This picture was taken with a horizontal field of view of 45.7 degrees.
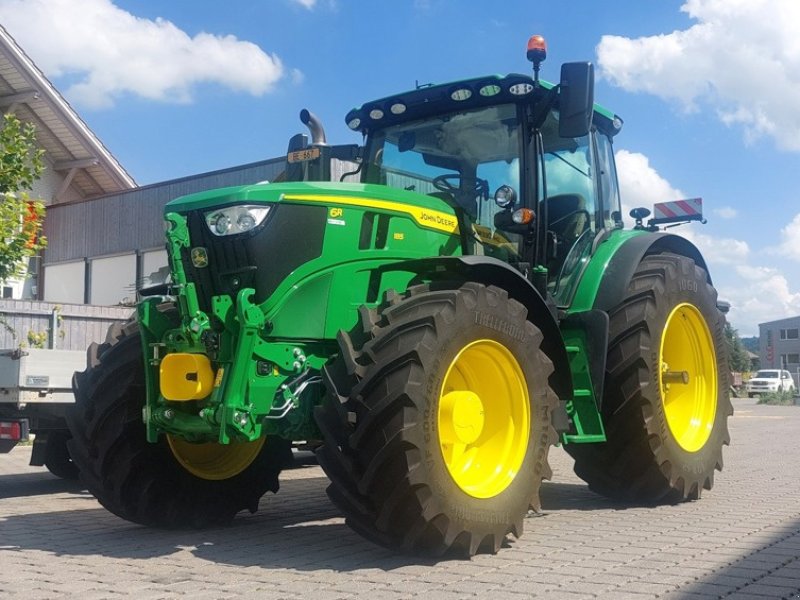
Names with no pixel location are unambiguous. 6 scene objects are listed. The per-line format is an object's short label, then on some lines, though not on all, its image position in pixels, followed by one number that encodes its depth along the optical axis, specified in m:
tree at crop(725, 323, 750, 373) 78.56
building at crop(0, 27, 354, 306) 21.06
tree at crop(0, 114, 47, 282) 11.62
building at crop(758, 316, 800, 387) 77.56
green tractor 4.69
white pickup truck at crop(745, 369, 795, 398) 46.53
